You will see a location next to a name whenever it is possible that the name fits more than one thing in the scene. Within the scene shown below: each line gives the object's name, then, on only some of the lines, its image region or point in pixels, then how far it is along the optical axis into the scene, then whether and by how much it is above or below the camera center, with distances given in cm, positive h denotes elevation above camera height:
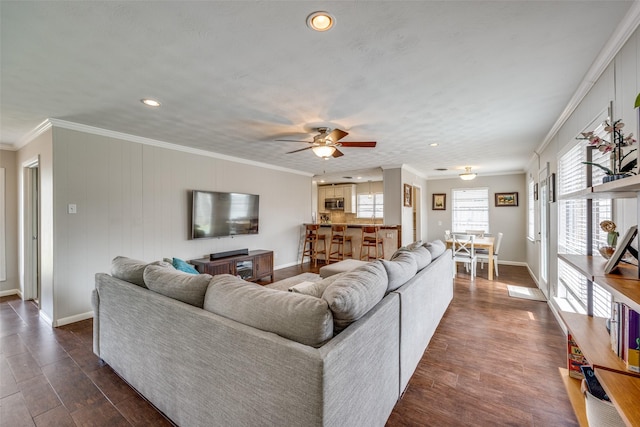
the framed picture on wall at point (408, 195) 625 +41
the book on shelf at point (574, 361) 189 -106
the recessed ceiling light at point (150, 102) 261 +110
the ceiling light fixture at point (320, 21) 149 +109
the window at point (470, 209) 734 +8
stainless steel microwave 939 +33
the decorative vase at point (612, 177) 118 +15
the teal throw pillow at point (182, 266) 259 -51
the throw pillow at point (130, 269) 208 -45
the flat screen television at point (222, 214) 444 -1
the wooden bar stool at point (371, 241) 615 -67
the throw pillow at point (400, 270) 191 -45
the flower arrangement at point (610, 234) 135 -11
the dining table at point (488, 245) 517 -65
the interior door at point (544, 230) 386 -29
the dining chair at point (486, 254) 545 -86
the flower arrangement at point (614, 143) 129 +34
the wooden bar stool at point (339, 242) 660 -74
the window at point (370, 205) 909 +24
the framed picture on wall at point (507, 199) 688 +33
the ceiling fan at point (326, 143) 328 +87
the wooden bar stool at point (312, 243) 683 -78
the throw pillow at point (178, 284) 167 -46
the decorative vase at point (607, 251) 132 -20
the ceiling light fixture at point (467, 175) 623 +86
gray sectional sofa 114 -68
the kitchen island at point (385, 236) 596 -55
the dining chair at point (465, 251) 514 -79
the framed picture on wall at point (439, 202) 786 +30
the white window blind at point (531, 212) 534 +0
